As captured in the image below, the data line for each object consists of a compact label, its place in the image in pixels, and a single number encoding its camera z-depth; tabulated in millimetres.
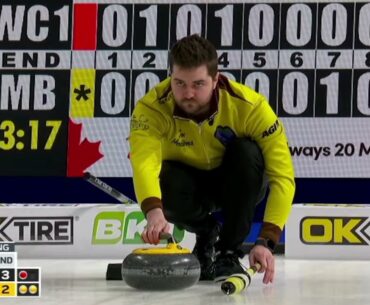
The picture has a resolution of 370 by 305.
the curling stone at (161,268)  10399
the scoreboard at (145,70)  13204
